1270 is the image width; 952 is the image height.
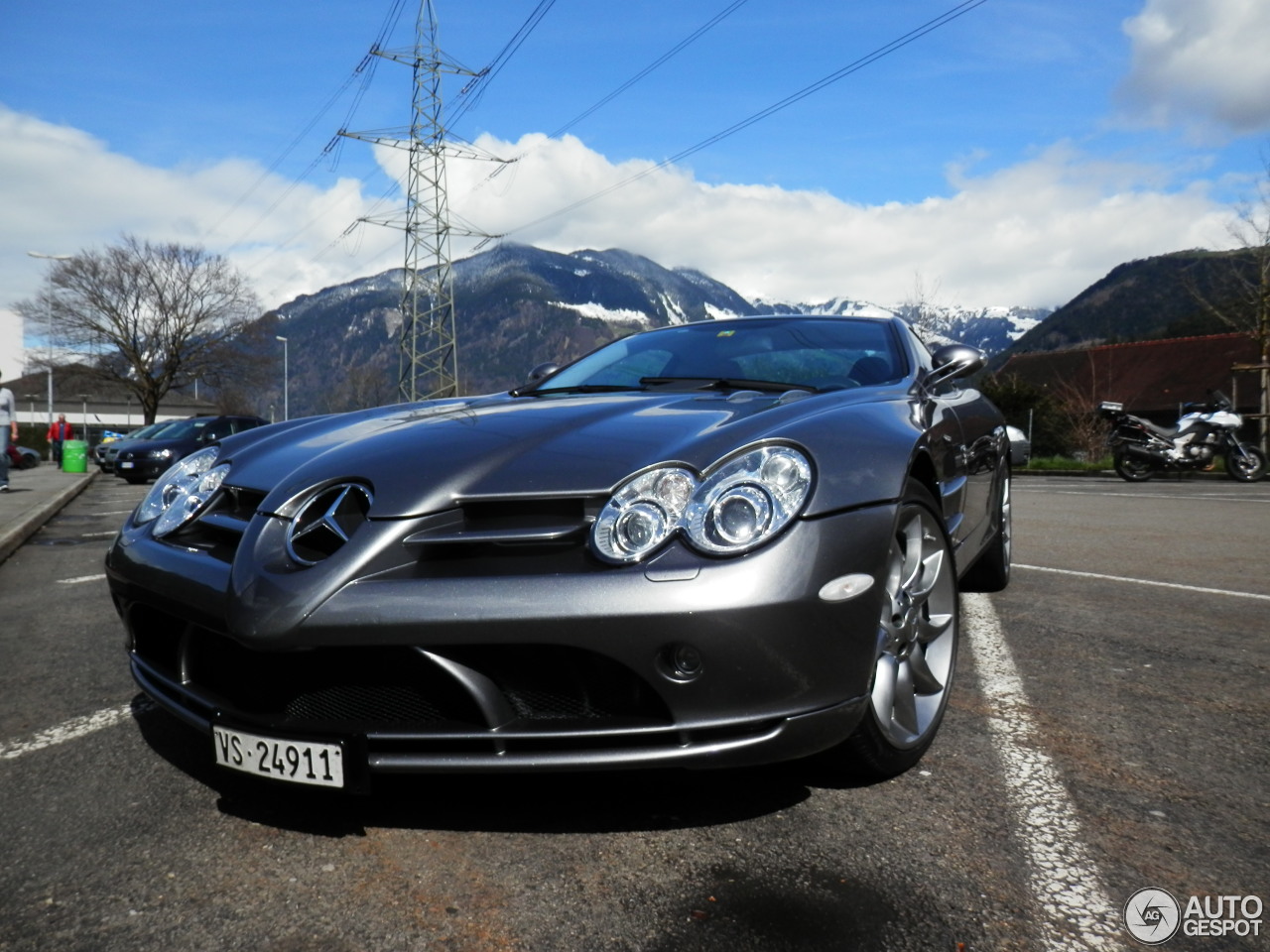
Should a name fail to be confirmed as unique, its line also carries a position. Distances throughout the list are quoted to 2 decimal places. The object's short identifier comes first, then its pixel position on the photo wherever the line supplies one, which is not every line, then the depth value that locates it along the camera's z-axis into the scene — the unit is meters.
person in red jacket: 32.94
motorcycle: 15.45
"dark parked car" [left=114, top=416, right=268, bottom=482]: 17.78
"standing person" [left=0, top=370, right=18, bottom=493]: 12.09
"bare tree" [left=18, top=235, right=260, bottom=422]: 42.34
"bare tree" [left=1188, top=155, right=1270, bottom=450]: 19.66
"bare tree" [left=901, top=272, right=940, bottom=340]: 31.14
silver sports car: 1.90
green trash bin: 22.27
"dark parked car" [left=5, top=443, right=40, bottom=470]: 22.10
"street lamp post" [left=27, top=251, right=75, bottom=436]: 40.81
